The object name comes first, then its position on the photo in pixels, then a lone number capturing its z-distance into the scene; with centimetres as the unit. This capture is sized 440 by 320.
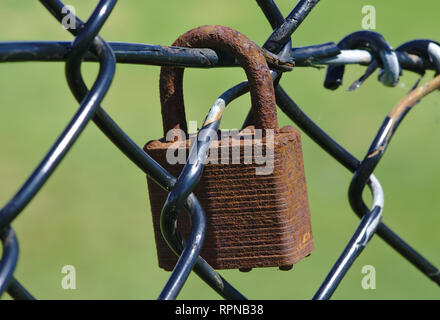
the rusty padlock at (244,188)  51
